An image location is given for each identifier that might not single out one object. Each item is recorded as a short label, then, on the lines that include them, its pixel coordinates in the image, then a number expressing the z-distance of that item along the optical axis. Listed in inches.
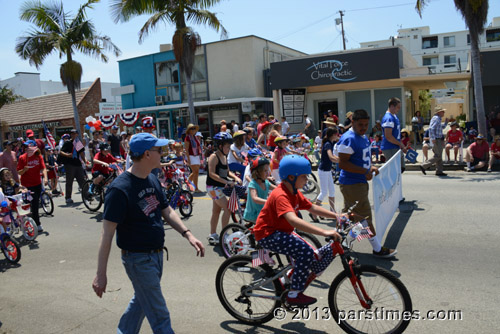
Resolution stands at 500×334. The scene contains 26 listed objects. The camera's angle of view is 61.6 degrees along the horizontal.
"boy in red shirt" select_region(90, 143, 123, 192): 412.2
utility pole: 1679.3
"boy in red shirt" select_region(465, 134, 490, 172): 528.7
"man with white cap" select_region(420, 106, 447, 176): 515.2
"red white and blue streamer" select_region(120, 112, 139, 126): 817.0
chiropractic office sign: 800.3
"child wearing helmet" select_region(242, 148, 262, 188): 247.5
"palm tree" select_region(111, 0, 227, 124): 749.3
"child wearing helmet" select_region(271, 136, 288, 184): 336.7
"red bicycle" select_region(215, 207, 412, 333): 145.6
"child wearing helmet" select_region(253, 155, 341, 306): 152.8
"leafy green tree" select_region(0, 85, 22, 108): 1162.6
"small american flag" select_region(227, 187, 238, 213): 263.1
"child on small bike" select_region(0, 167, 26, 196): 315.6
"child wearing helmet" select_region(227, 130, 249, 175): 297.3
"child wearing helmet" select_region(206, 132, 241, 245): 266.1
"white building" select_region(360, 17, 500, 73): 2610.7
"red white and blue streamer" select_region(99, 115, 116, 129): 797.9
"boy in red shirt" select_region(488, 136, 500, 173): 525.7
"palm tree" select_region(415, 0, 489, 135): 546.3
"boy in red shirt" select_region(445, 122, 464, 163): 567.5
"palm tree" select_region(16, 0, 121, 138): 897.5
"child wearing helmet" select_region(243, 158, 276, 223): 219.6
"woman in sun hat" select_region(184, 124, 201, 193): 494.6
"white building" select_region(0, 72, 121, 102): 1920.6
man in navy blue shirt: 127.6
